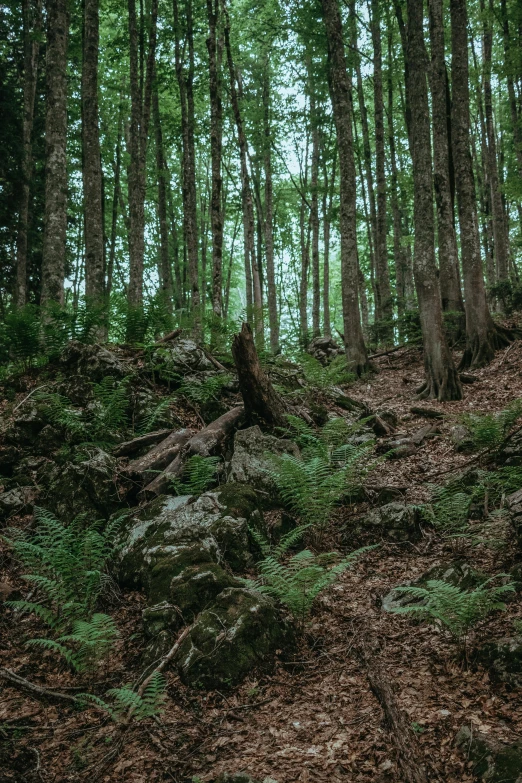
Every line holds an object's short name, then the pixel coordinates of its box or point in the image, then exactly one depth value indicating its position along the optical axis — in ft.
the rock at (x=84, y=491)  17.78
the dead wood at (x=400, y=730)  8.09
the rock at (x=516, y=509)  13.50
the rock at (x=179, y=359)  25.71
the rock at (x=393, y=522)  16.81
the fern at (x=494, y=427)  19.89
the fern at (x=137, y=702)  9.68
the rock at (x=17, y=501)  18.22
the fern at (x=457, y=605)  10.44
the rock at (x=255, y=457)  19.01
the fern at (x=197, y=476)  17.45
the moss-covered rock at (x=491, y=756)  7.66
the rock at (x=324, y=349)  48.75
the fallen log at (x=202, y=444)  18.44
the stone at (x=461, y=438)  21.85
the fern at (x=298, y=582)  12.20
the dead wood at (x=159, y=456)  19.11
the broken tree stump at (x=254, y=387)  21.09
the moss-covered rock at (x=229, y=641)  11.07
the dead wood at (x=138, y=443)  20.49
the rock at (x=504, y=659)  9.73
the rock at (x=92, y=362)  24.27
